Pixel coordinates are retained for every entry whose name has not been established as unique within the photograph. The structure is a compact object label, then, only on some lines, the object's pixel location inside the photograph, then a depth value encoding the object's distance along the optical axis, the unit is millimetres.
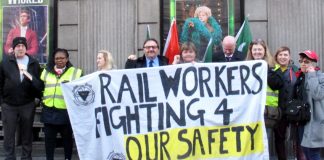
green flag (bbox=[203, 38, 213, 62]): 9150
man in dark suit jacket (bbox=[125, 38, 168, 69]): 7234
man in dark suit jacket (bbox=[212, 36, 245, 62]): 7191
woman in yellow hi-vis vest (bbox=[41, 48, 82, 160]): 7457
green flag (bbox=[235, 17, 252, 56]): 9079
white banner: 6387
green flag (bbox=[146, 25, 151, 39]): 9638
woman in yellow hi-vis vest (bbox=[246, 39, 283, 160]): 6852
